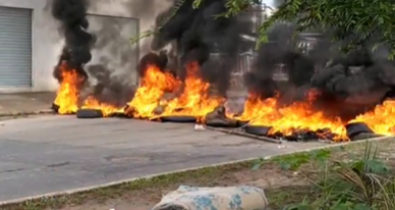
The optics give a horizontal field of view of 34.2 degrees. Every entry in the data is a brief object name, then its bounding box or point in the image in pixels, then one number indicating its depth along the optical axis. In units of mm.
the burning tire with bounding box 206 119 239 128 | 12756
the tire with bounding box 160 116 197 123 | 13633
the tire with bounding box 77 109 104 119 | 14570
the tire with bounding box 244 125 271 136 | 11441
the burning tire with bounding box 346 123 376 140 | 10914
